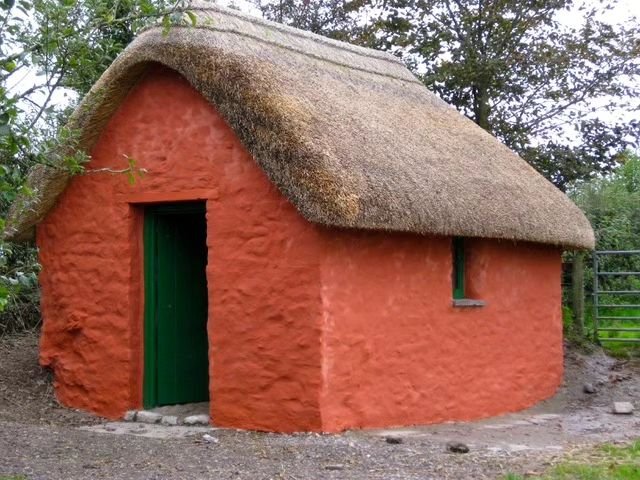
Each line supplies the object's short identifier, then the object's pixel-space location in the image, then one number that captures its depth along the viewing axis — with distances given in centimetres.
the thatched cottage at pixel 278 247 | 791
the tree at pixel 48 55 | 499
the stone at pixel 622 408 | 975
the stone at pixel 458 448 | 717
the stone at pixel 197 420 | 849
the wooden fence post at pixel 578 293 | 1327
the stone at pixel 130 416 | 884
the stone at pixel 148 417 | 871
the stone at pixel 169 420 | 859
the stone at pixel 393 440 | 757
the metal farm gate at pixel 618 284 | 1549
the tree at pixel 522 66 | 1645
